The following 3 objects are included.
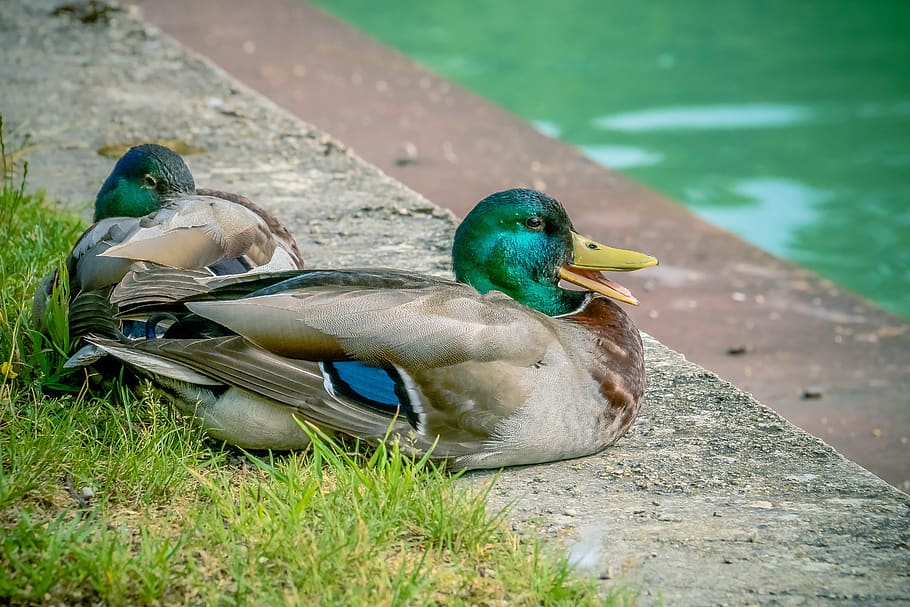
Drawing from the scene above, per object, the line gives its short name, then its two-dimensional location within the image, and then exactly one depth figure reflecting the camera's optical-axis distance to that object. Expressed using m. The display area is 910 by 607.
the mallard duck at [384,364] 5.83
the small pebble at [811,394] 10.26
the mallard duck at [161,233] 6.60
